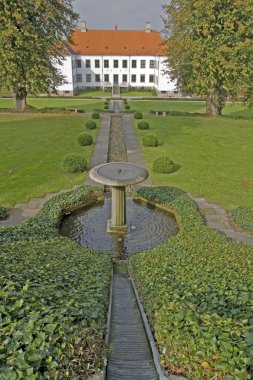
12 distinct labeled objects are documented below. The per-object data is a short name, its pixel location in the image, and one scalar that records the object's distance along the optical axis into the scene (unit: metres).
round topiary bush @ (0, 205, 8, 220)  11.38
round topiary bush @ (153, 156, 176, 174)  16.25
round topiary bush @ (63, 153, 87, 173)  15.88
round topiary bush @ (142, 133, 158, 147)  21.58
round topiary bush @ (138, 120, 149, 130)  27.20
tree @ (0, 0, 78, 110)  27.41
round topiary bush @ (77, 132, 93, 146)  21.44
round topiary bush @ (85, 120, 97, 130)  26.92
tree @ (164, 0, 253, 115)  27.08
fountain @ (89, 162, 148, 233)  10.48
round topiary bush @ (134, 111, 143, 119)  32.34
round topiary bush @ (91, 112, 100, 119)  31.89
